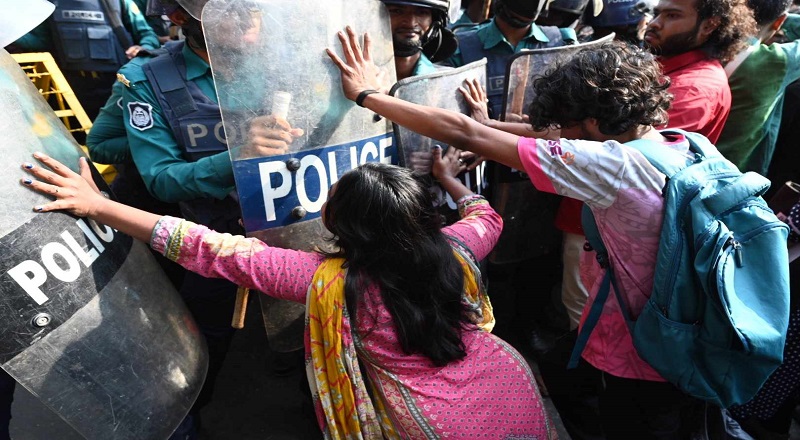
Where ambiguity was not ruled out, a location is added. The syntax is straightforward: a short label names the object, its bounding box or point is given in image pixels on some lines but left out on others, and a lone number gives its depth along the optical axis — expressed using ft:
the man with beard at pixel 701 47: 6.87
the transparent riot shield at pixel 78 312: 4.23
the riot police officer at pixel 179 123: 6.34
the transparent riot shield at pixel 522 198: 7.73
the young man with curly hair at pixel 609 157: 4.84
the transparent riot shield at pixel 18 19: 4.37
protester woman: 4.80
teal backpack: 4.73
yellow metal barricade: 9.35
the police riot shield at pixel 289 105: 5.35
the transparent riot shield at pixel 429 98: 6.60
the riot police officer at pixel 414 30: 7.67
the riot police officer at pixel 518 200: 8.64
